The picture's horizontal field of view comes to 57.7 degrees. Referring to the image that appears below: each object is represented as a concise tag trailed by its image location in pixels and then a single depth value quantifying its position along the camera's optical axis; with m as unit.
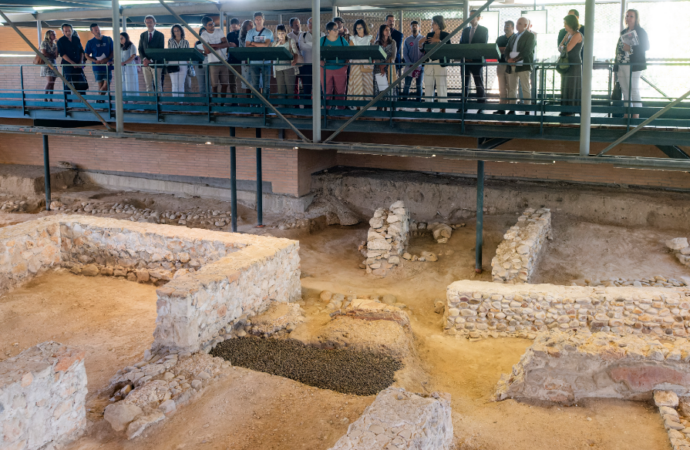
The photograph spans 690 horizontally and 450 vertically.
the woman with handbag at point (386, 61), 11.19
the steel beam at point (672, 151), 9.81
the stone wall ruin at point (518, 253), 9.68
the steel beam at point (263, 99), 8.10
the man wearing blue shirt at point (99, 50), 12.88
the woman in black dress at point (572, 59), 9.55
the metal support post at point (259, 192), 13.57
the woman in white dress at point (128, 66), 12.97
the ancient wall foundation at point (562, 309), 8.44
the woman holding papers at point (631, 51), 9.48
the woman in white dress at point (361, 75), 11.05
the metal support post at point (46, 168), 15.15
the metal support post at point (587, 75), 6.85
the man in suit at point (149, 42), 12.15
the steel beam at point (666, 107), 6.38
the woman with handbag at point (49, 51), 13.45
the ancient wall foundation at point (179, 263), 6.87
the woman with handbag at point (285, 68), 11.27
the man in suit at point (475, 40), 10.38
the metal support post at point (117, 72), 9.23
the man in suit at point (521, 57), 9.96
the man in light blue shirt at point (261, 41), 11.38
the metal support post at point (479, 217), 10.92
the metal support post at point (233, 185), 13.22
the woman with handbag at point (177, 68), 12.00
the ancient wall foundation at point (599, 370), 6.51
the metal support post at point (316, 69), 7.95
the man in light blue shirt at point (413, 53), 11.12
